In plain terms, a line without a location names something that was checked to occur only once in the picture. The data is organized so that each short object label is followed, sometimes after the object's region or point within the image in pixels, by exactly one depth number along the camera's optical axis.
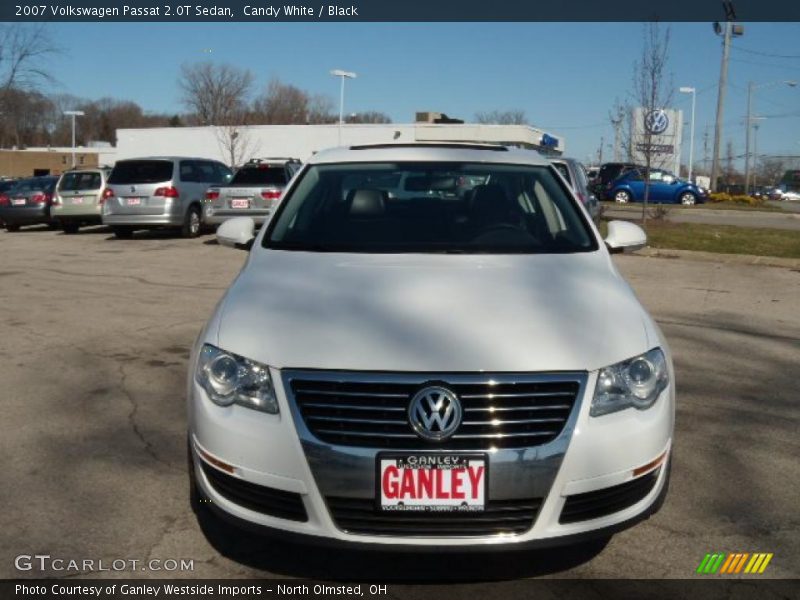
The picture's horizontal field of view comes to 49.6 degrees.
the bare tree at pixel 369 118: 97.53
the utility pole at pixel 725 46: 36.56
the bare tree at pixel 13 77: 32.06
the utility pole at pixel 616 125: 32.36
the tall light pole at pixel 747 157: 61.34
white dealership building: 46.00
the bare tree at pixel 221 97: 56.66
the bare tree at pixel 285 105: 83.19
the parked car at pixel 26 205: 21.92
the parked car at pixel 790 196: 66.49
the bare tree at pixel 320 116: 87.44
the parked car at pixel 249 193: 16.69
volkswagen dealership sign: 20.45
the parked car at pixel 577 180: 13.51
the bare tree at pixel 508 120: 73.19
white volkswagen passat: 2.91
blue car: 35.09
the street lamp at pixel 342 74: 44.78
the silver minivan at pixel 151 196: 17.70
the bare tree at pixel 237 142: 54.55
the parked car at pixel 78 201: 20.50
